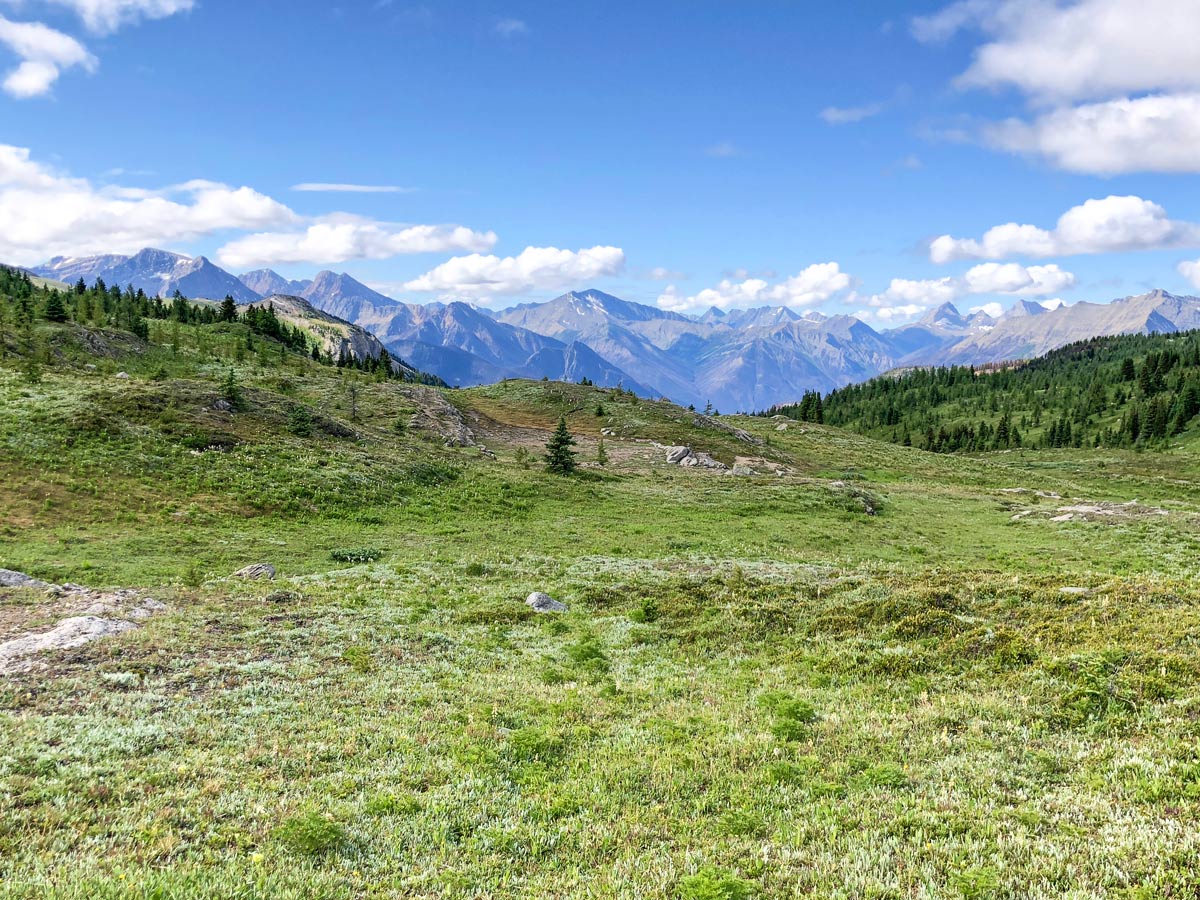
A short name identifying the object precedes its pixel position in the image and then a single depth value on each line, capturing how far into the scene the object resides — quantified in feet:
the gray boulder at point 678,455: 245.86
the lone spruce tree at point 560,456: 191.11
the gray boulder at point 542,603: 74.23
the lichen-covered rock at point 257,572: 81.46
